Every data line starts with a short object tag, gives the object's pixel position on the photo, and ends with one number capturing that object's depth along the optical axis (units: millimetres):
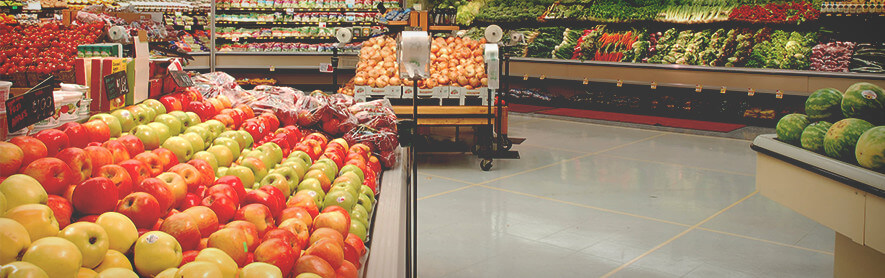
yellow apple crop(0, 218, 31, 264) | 1259
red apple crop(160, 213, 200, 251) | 1729
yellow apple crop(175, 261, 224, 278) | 1435
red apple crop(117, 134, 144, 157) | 2219
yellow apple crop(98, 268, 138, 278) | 1370
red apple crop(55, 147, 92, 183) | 1798
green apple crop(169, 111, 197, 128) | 2770
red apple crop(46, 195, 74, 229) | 1593
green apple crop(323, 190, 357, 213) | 2359
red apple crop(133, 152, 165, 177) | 2141
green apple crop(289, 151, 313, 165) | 2874
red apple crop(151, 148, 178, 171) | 2223
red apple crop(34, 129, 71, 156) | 1889
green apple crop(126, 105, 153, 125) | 2543
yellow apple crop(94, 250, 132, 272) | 1488
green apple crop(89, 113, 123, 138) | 2314
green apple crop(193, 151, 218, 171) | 2455
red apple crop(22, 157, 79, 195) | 1658
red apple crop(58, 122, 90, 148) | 2051
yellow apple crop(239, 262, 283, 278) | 1551
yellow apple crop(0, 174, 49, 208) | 1496
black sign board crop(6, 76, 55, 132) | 1640
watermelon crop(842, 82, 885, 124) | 2525
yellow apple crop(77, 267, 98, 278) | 1373
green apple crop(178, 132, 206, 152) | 2561
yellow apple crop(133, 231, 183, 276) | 1551
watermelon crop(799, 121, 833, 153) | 2613
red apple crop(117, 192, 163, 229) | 1717
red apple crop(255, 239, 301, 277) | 1718
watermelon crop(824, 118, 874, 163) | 2398
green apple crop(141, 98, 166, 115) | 2738
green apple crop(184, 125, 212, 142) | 2689
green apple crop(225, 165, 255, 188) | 2436
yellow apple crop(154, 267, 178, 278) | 1466
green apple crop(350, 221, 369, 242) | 2233
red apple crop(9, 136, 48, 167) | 1728
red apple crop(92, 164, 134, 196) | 1838
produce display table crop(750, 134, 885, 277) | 2178
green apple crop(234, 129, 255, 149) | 2883
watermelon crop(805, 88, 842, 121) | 2730
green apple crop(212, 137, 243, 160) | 2709
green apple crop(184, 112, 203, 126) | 2871
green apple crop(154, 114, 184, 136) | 2637
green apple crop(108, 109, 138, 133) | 2436
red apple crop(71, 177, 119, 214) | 1652
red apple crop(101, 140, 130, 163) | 2072
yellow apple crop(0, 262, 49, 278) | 1161
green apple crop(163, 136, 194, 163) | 2426
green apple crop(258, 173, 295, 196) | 2420
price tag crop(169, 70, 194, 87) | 3100
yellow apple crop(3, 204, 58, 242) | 1397
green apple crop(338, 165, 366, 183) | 2859
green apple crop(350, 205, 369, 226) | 2372
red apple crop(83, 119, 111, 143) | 2139
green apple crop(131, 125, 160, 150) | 2385
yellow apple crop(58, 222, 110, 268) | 1436
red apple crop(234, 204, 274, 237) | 2010
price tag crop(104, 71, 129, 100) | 2440
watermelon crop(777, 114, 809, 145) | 2812
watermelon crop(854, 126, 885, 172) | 2193
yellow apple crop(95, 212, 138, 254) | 1561
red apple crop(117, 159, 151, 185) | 1965
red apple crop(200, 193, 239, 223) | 2007
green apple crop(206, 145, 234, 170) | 2576
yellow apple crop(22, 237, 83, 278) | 1290
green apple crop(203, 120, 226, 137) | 2867
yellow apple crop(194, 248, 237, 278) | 1581
